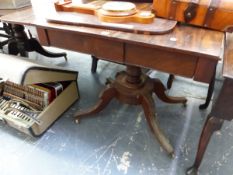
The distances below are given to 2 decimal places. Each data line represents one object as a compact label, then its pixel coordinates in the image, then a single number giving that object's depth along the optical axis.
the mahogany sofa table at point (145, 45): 0.67
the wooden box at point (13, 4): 1.27
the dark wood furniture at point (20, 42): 1.23
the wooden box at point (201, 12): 0.72
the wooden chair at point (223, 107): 0.64
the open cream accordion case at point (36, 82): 1.01
